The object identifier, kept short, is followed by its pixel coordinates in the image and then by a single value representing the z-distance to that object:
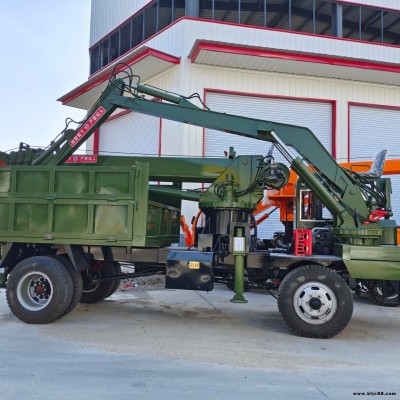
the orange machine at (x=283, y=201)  9.66
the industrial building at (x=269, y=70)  14.08
